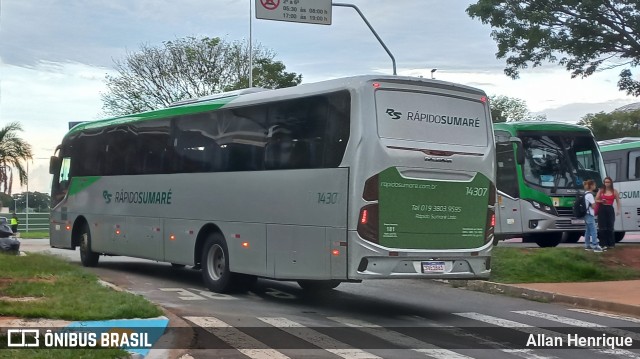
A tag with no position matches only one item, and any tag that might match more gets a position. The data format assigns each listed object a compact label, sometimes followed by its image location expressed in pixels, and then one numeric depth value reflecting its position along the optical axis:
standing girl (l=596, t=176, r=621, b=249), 19.62
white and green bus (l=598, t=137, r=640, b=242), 25.88
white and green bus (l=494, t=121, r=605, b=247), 22.31
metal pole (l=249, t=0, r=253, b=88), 34.32
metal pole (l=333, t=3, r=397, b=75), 23.78
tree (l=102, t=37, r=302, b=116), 45.75
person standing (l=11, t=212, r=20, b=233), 45.37
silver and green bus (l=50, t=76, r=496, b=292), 11.82
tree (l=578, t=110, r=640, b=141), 72.94
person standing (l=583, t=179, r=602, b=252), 19.27
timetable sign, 21.94
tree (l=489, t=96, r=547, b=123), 85.69
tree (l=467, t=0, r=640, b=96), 22.52
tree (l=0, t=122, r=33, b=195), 34.44
